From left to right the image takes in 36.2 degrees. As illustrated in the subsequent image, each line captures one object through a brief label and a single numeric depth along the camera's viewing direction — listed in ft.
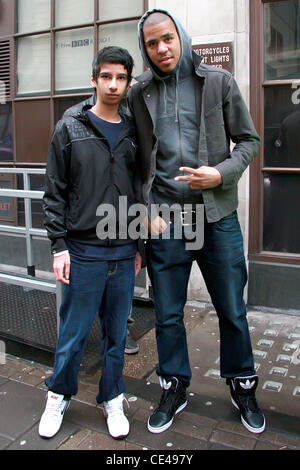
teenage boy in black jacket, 7.89
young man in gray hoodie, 8.02
